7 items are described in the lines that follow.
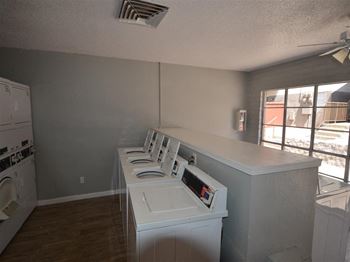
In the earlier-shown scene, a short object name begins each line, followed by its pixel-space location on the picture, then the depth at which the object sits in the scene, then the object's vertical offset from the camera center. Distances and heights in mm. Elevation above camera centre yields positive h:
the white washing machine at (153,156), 2514 -612
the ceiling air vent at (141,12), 1657 +958
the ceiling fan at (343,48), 1888 +725
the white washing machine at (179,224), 1206 -730
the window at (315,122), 2930 -125
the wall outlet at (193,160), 1974 -488
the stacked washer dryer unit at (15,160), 2045 -595
